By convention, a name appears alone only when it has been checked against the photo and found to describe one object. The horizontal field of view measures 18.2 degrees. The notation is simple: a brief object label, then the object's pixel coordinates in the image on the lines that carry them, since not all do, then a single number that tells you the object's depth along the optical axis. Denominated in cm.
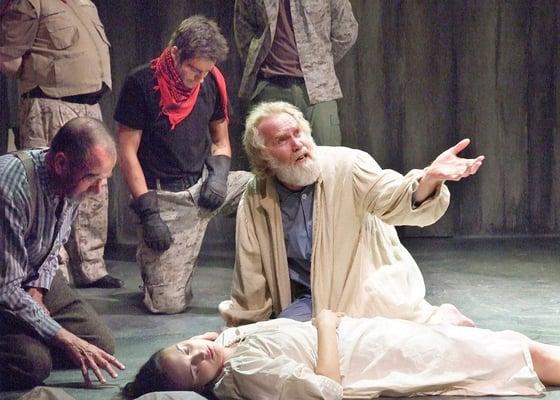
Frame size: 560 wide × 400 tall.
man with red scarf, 808
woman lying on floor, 577
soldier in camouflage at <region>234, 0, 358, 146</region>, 910
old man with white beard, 671
